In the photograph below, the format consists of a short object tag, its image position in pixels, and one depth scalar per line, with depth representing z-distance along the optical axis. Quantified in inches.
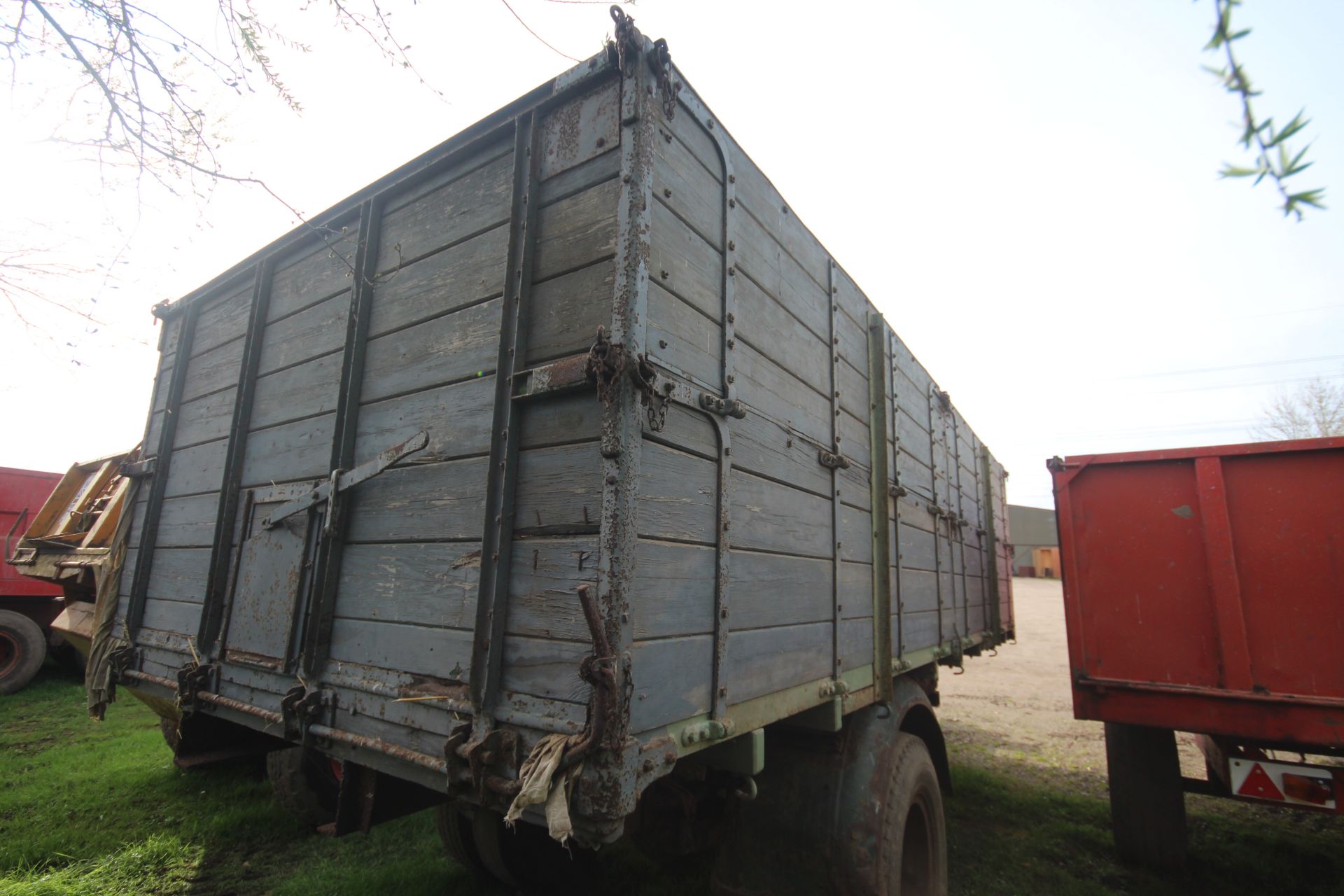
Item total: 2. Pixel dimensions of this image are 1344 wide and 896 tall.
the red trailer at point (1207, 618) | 118.9
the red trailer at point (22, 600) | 279.4
